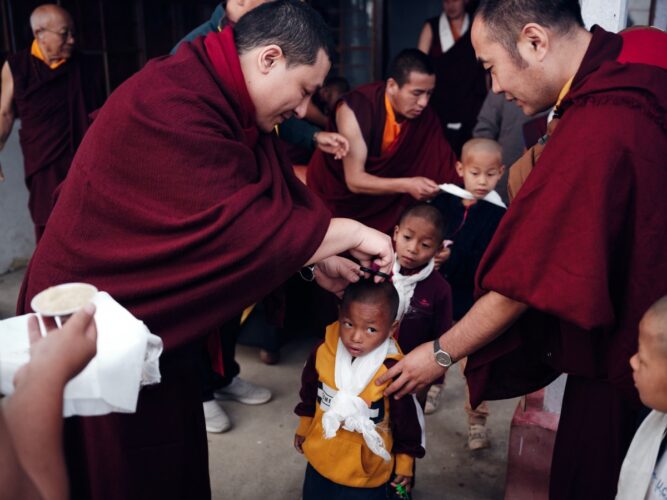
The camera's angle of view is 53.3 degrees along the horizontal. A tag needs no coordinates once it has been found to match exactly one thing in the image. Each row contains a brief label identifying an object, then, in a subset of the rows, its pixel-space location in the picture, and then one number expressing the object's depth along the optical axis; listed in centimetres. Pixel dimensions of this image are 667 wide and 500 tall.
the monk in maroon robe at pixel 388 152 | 339
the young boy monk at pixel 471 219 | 317
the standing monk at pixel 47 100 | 418
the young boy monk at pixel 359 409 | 203
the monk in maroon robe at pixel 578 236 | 147
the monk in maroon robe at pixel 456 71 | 510
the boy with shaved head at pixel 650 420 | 136
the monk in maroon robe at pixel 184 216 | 162
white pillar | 227
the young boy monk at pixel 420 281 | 253
